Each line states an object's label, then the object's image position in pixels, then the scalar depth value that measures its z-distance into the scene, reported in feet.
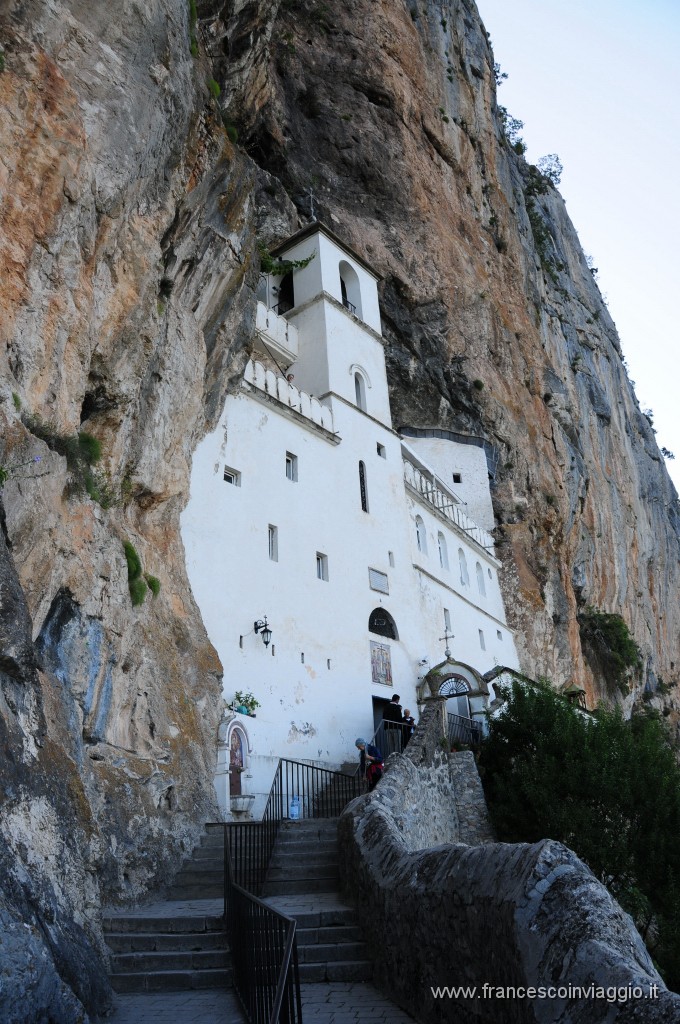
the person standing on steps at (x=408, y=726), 57.47
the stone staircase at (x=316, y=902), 22.11
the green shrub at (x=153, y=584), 38.14
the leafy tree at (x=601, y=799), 45.57
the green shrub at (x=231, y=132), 51.29
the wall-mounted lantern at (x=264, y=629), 51.93
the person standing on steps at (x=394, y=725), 55.67
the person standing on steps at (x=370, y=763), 46.16
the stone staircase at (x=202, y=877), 30.48
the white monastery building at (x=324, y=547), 51.01
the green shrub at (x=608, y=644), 116.67
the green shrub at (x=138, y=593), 34.96
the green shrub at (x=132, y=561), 35.24
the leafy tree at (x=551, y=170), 182.09
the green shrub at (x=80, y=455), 28.80
